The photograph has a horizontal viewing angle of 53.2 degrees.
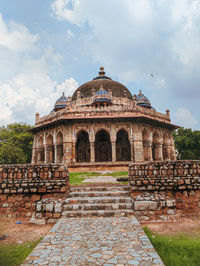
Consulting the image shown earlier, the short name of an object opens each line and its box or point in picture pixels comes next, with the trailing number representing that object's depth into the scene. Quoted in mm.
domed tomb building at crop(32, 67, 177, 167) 19625
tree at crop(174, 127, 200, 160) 31147
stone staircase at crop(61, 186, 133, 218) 5744
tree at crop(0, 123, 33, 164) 28672
